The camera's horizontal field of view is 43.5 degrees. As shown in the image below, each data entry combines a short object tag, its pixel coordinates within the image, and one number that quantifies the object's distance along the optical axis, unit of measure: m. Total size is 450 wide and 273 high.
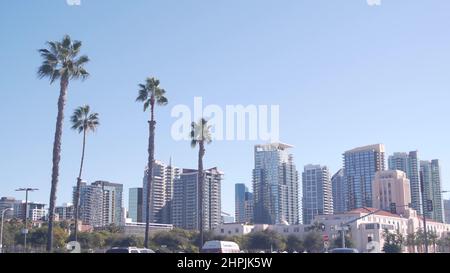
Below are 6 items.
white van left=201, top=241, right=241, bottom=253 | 36.22
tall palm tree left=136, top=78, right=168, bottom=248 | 59.69
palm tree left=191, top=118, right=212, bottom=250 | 64.50
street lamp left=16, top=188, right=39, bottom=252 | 67.12
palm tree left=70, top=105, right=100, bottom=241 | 62.47
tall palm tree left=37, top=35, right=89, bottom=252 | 47.22
